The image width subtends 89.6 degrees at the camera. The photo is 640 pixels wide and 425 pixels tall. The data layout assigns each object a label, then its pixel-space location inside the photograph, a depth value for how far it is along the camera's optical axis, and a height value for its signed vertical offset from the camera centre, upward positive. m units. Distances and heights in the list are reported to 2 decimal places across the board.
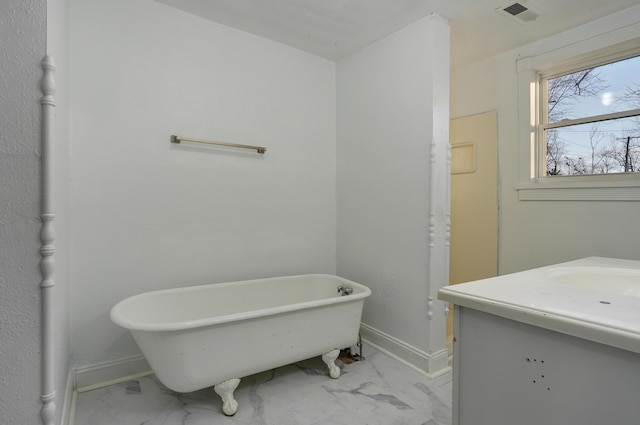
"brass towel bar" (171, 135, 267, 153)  2.02 +0.45
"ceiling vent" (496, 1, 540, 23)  1.87 +1.19
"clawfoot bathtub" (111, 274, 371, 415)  1.48 -0.63
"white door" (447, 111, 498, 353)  2.52 +0.10
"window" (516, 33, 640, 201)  1.96 +0.59
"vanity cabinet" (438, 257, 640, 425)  0.65 -0.33
